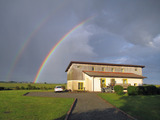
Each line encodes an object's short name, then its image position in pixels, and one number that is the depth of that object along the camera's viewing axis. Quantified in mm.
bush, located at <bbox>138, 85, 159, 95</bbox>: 20297
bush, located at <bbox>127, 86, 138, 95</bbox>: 19656
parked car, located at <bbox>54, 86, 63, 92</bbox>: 29136
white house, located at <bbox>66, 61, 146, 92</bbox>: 27844
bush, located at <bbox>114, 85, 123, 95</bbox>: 19267
